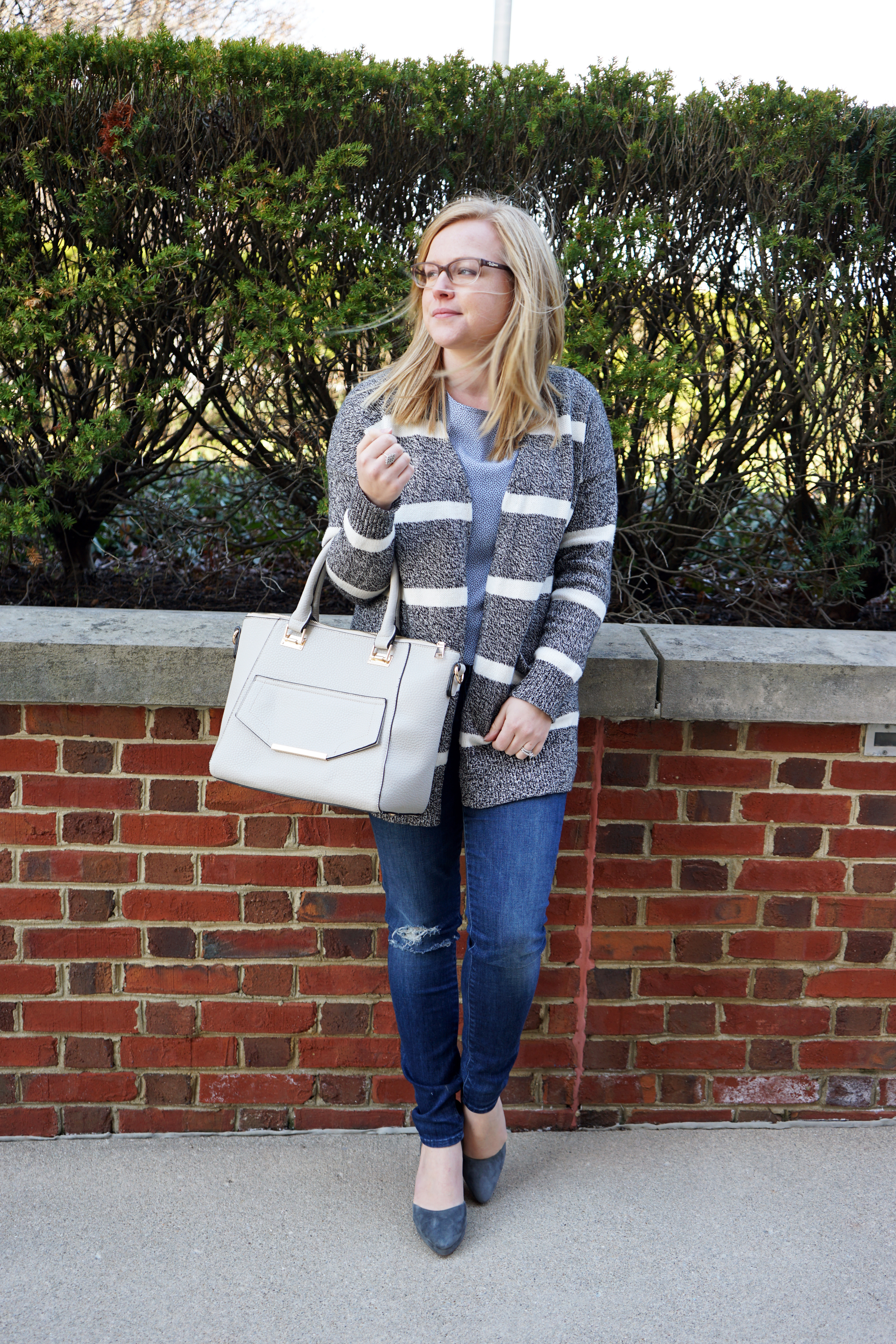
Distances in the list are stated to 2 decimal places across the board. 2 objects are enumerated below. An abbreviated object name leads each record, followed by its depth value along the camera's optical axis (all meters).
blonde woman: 1.94
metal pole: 7.75
